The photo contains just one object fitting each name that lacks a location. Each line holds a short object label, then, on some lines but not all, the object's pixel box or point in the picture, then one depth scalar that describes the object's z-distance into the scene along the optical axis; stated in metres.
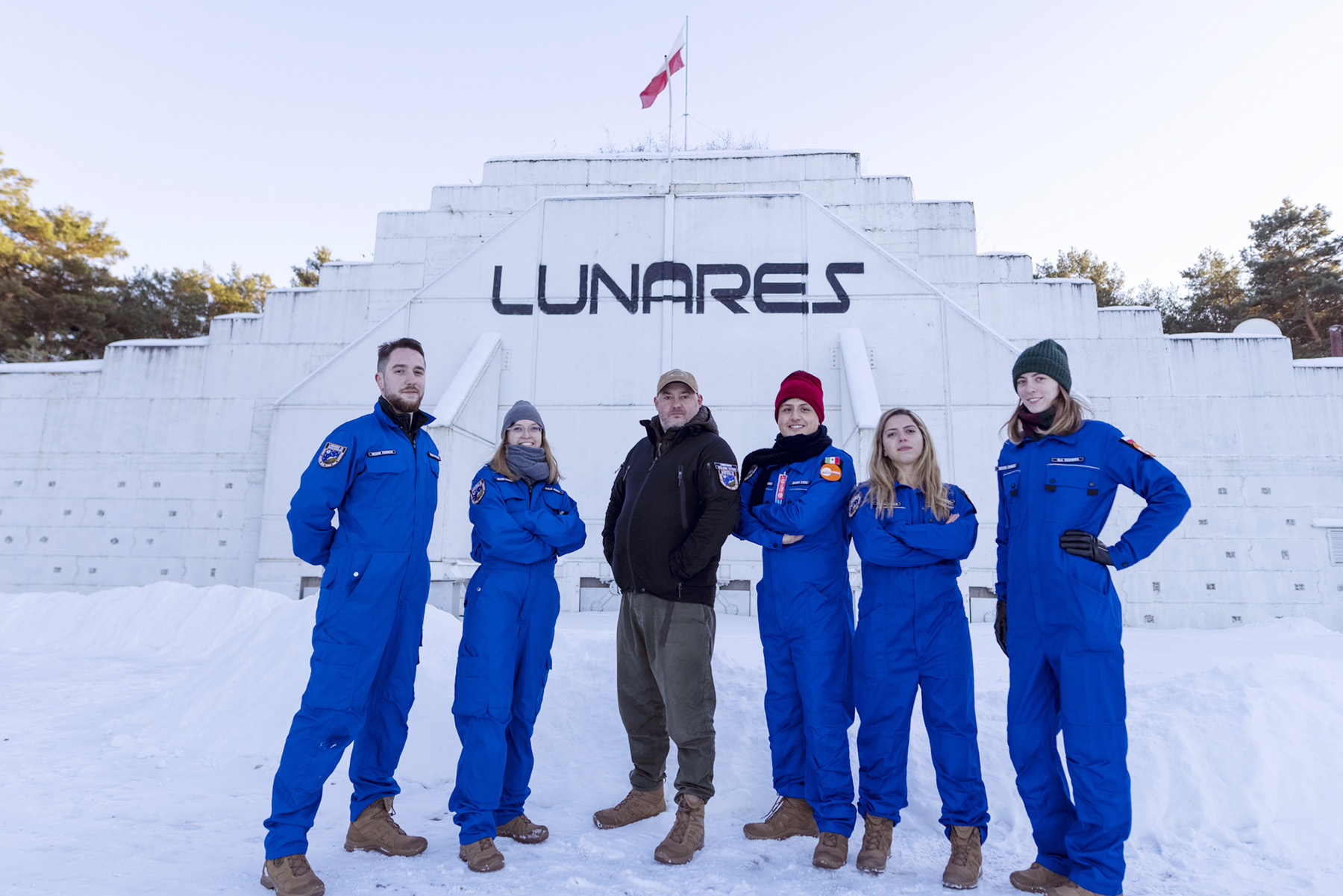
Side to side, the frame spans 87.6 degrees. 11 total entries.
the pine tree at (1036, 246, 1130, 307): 27.67
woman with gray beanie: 3.26
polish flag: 13.17
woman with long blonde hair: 3.22
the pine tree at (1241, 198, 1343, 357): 22.77
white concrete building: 10.18
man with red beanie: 3.38
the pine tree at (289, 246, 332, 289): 29.64
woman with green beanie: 2.87
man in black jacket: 3.49
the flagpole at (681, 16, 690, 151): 13.38
